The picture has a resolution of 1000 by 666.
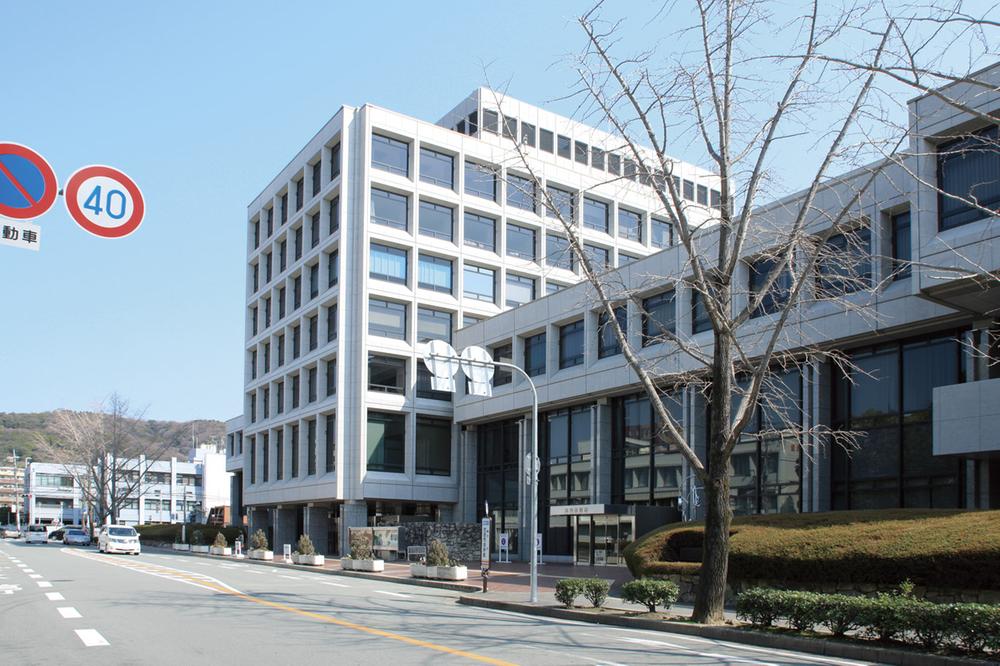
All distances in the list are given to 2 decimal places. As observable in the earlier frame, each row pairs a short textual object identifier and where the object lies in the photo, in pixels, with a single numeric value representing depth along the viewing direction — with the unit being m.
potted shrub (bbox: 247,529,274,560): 48.96
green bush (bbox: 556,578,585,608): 21.17
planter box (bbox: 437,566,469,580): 30.80
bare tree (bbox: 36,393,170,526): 87.06
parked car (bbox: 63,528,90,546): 74.50
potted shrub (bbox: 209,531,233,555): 56.86
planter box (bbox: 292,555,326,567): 43.41
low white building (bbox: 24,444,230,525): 136.00
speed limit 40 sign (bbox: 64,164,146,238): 10.16
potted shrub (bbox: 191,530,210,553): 62.78
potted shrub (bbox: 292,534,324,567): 43.59
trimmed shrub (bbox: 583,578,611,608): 20.66
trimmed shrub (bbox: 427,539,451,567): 31.67
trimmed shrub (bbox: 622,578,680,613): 19.45
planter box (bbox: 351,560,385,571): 37.69
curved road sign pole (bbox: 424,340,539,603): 25.05
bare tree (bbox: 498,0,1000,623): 18.25
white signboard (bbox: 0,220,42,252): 9.88
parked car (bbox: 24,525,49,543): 86.25
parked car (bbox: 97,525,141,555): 53.78
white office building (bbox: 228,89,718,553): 52.53
